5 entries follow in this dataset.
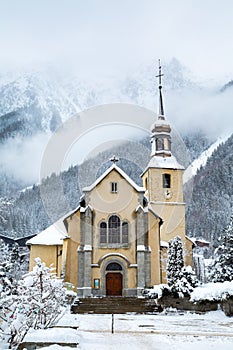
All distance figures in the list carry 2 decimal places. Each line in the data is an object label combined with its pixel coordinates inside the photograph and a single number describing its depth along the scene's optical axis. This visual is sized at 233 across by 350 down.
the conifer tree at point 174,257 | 33.92
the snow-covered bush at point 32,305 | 9.68
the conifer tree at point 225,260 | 32.25
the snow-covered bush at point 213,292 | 22.20
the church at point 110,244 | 37.06
